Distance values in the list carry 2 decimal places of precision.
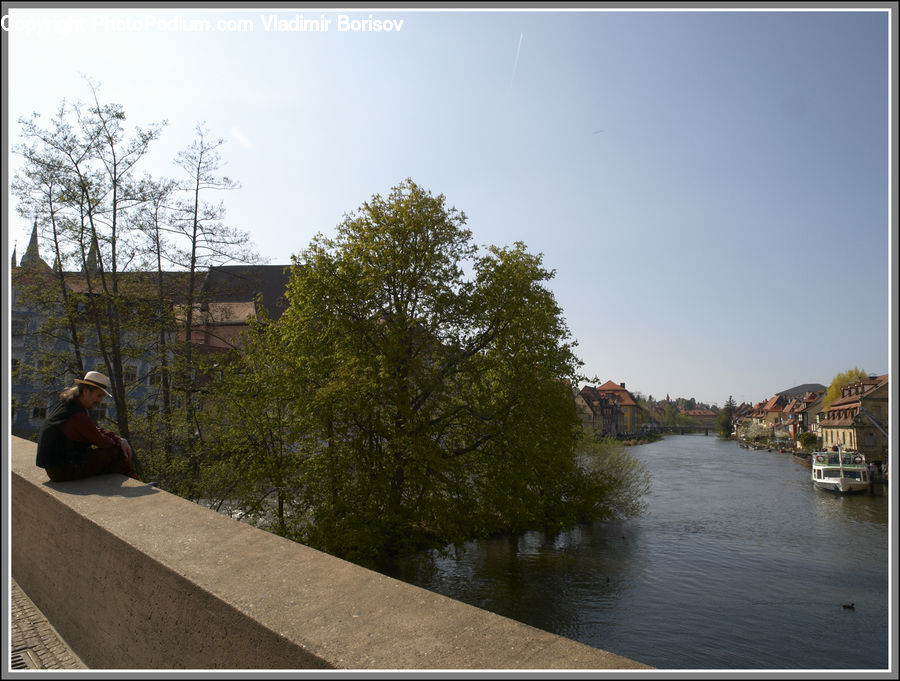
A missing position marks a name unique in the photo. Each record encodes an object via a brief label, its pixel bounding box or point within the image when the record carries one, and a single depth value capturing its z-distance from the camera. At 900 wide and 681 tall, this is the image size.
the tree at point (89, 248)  20.64
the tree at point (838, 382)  99.50
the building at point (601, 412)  119.00
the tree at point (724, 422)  159.38
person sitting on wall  4.47
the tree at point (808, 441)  94.19
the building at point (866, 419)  67.06
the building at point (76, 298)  21.17
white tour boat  49.91
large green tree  17.58
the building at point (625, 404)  156.00
